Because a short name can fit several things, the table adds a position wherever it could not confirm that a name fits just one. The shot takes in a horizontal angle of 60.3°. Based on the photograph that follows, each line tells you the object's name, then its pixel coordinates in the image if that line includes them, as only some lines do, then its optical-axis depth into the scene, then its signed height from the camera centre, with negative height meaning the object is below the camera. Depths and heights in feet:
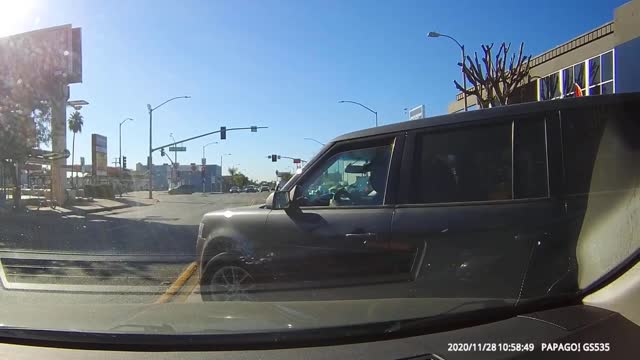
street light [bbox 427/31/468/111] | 78.98 +22.45
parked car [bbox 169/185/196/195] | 249.43 -1.59
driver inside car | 14.07 -0.17
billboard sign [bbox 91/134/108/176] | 145.11 +8.92
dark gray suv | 11.22 -0.49
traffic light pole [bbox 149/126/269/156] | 147.33 +14.23
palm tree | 291.99 +35.04
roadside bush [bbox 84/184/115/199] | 146.61 -1.00
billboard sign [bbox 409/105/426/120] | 141.79 +19.68
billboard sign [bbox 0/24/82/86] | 82.17 +22.69
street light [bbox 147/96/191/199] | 157.58 +13.04
